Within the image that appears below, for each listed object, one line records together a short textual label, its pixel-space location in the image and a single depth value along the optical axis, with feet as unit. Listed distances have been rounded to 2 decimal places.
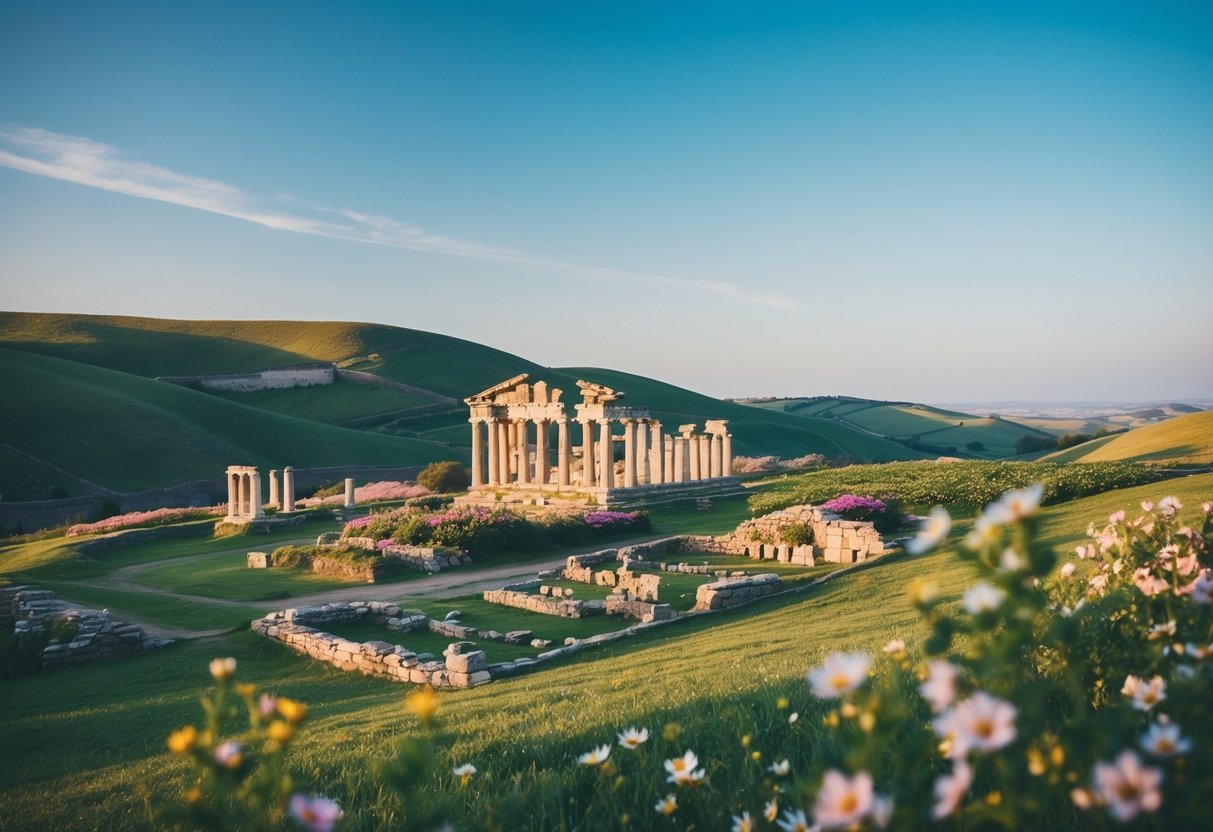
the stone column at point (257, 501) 126.52
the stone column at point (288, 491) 140.97
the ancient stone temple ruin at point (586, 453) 136.67
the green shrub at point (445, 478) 171.12
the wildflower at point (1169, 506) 17.44
